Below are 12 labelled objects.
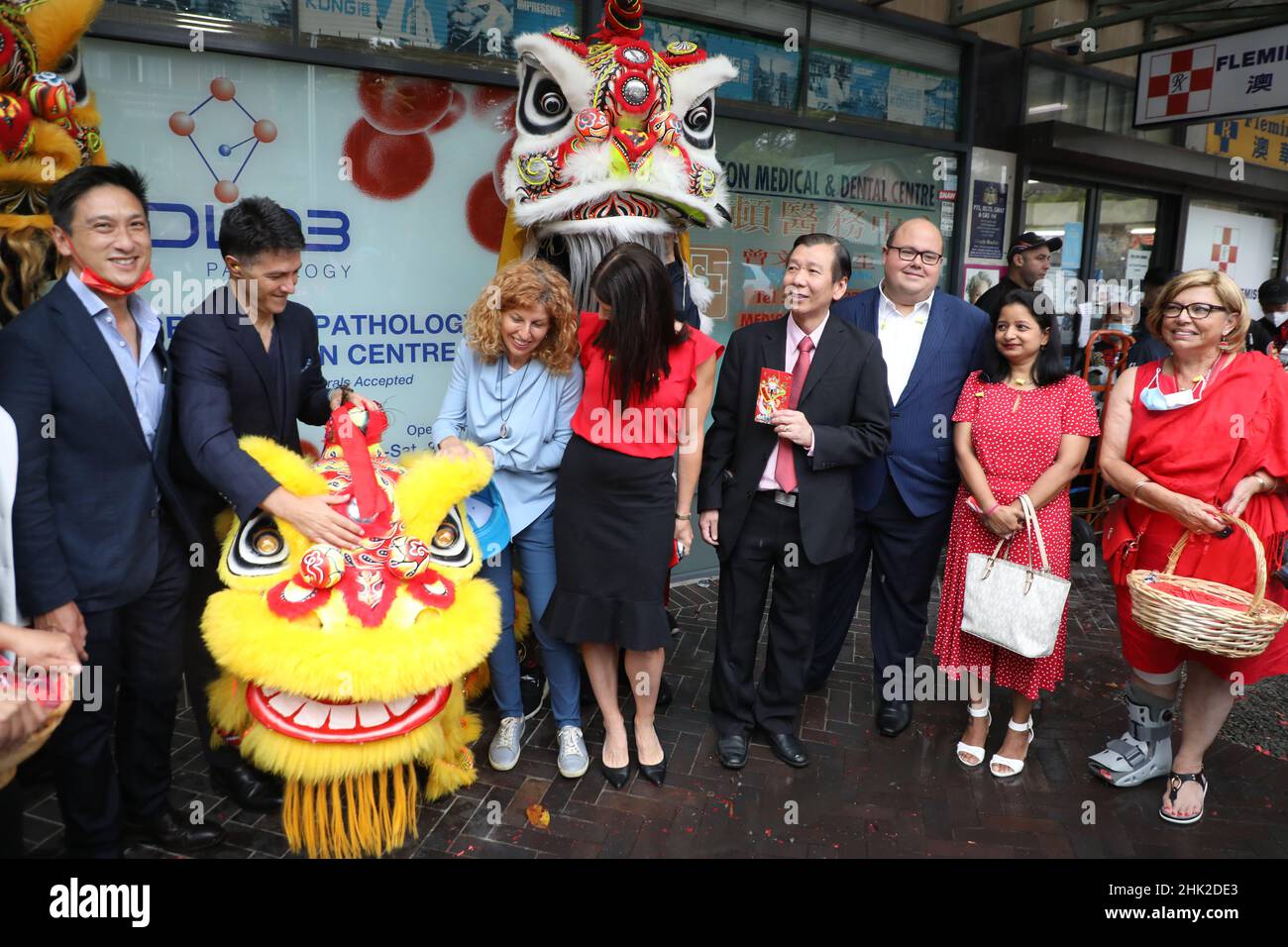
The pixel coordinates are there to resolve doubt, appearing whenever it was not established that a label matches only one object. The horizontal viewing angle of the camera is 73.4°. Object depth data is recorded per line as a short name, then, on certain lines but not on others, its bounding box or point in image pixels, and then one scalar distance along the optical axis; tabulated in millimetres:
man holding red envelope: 3258
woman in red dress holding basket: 3086
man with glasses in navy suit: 3637
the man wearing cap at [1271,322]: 6402
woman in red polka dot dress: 3328
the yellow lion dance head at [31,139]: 2594
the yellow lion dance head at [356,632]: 2486
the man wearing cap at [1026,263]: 5430
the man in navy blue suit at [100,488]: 2355
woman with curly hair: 3135
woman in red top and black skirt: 3049
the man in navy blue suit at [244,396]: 2611
